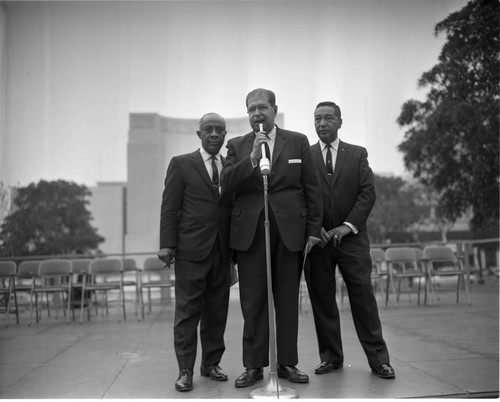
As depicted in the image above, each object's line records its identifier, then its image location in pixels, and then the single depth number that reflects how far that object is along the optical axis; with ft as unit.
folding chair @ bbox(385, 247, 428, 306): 24.18
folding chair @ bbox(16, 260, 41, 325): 23.93
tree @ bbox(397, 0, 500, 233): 27.61
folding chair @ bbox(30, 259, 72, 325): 22.61
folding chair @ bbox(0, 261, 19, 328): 19.99
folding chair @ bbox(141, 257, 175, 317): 22.26
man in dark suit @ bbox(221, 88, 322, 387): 9.55
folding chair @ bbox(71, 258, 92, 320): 26.09
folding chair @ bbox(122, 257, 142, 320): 23.99
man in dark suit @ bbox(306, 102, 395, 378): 10.36
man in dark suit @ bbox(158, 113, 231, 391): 10.08
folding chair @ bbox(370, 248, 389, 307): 25.43
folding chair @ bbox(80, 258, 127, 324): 23.61
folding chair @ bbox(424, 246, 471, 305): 23.62
